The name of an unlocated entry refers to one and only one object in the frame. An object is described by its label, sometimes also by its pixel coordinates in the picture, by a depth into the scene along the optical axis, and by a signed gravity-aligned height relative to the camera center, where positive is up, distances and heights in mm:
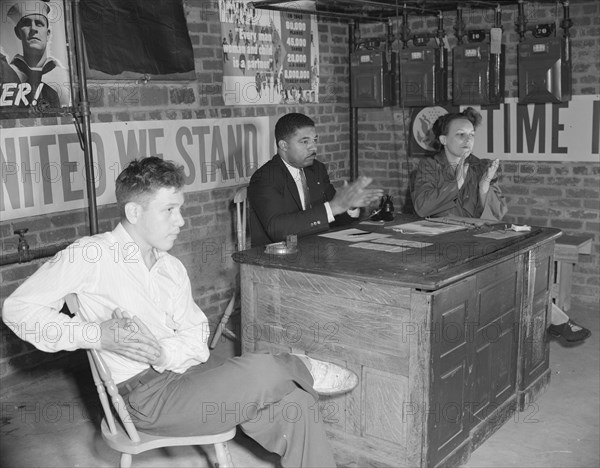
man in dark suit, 3920 -479
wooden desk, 2977 -958
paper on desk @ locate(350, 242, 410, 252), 3479 -664
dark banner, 4375 +454
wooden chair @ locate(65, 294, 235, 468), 2443 -1078
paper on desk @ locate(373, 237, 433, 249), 3565 -668
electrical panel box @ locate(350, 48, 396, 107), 6258 +238
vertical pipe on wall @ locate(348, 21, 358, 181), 6547 -165
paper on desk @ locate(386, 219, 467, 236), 3895 -661
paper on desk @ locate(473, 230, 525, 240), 3752 -673
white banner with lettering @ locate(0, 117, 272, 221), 4031 -272
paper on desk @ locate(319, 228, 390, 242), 3743 -660
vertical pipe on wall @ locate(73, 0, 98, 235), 4117 +9
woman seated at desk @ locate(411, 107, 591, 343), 4516 -472
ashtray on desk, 3438 -647
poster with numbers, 5363 +393
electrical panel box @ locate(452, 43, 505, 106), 5718 +210
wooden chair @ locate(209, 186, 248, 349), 4492 -809
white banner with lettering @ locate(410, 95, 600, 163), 5562 -239
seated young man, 2420 -735
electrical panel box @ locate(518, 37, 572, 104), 5426 +215
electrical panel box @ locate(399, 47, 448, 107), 5930 +223
